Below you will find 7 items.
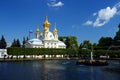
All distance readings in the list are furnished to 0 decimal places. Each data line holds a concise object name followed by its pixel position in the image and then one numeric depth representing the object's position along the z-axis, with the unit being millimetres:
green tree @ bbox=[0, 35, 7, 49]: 55941
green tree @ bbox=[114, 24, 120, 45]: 50471
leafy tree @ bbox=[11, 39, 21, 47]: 60409
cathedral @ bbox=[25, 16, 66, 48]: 55734
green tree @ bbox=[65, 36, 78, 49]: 63066
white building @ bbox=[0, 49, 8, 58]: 47042
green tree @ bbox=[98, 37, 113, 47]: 53551
